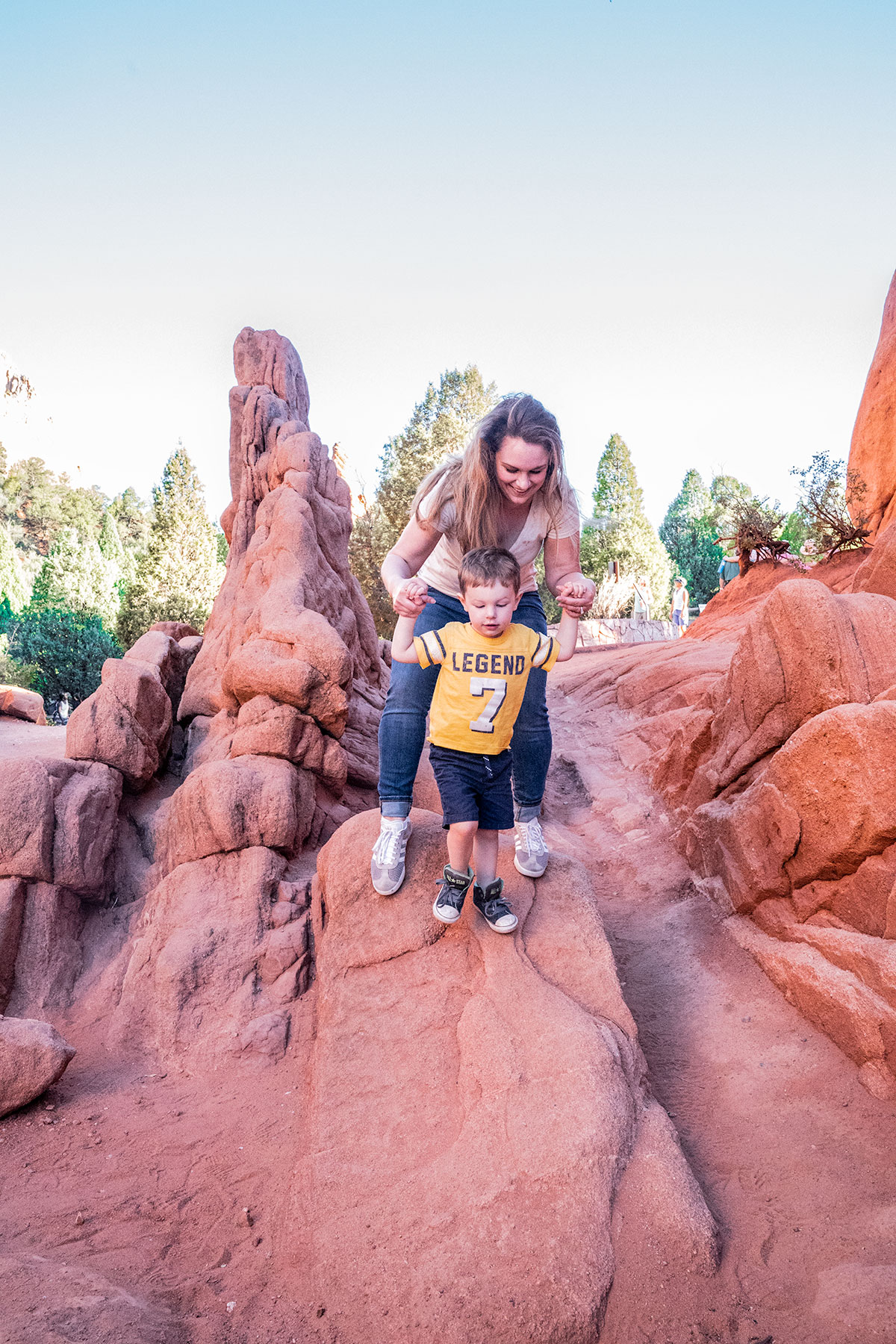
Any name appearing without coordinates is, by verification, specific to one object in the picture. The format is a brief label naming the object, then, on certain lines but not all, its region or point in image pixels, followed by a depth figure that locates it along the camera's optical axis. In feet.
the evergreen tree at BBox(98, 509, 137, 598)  103.59
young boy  10.85
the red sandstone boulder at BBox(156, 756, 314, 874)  16.37
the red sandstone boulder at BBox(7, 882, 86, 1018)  14.94
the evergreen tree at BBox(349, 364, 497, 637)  78.33
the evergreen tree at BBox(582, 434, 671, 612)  96.27
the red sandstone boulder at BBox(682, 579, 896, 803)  15.28
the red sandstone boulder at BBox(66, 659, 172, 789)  18.53
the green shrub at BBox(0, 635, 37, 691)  71.10
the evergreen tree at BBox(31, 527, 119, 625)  76.54
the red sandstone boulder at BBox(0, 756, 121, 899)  15.87
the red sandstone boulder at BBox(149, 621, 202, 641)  28.06
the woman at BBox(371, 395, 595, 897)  11.48
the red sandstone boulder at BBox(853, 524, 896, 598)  18.26
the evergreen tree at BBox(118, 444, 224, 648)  74.38
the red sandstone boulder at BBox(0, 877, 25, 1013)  14.88
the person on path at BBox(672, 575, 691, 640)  67.26
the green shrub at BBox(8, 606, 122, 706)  70.59
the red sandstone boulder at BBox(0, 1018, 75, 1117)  11.71
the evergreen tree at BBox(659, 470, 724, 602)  109.09
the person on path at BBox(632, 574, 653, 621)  76.38
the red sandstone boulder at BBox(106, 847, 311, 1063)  13.73
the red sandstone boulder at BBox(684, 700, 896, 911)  12.80
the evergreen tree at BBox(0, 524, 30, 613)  93.20
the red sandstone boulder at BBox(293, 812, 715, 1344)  8.41
